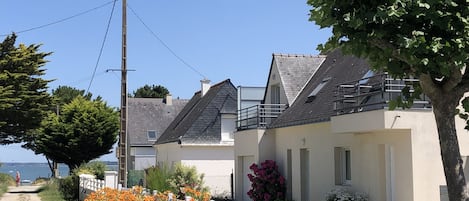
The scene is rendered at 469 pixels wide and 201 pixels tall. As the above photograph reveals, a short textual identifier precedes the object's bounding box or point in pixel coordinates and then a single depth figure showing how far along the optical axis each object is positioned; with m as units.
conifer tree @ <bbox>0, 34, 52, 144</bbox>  31.80
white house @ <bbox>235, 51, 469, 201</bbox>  15.21
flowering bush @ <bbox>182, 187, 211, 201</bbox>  12.53
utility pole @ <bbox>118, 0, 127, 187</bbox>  21.95
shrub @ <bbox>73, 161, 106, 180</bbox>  33.89
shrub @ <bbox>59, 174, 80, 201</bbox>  30.72
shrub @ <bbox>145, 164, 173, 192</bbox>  26.38
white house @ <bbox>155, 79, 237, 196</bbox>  33.69
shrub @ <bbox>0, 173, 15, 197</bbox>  36.28
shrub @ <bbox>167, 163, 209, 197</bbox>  26.86
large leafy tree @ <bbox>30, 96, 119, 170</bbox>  43.94
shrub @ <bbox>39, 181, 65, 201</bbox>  32.00
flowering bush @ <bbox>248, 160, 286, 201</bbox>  22.62
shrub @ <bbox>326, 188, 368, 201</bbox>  17.00
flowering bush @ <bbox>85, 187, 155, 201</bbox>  12.63
